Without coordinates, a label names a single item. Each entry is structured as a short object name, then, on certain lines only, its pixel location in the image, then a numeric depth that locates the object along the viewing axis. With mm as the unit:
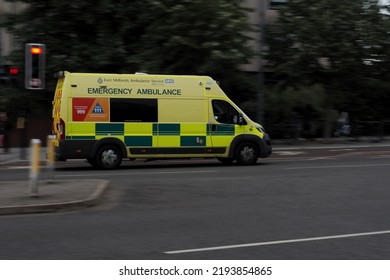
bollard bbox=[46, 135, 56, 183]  10271
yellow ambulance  14664
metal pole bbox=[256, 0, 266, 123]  22688
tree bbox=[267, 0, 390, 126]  25328
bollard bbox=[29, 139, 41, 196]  8812
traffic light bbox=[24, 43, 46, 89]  13398
